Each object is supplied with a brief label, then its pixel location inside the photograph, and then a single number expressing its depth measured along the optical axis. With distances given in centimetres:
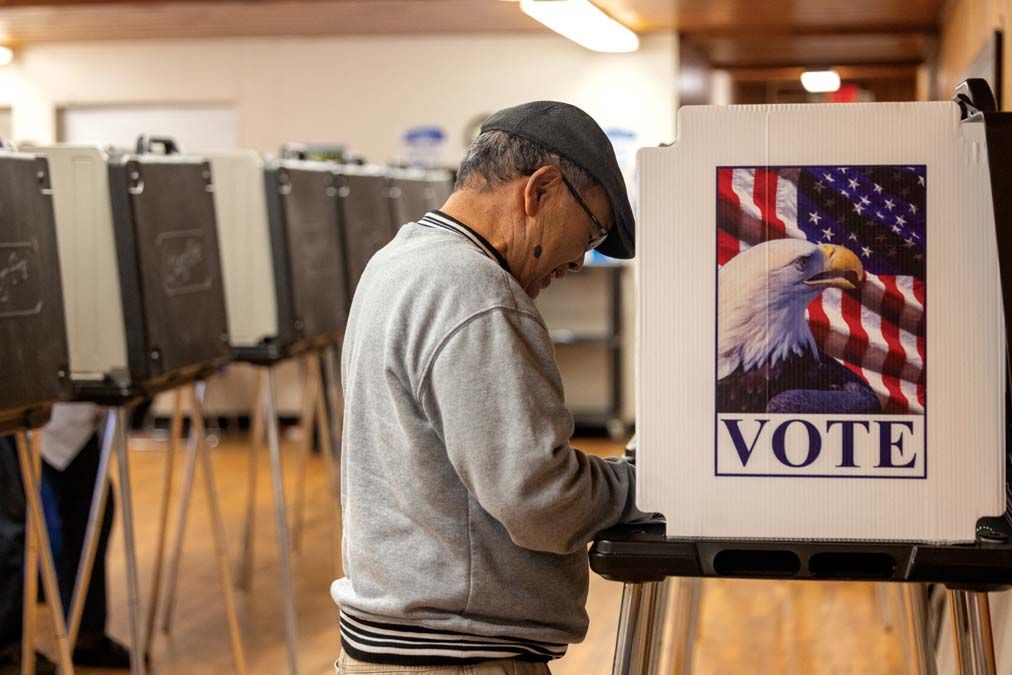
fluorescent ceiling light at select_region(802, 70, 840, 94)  1029
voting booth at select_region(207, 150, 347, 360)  374
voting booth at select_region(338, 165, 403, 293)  447
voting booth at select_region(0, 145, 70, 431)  234
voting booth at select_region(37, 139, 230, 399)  284
